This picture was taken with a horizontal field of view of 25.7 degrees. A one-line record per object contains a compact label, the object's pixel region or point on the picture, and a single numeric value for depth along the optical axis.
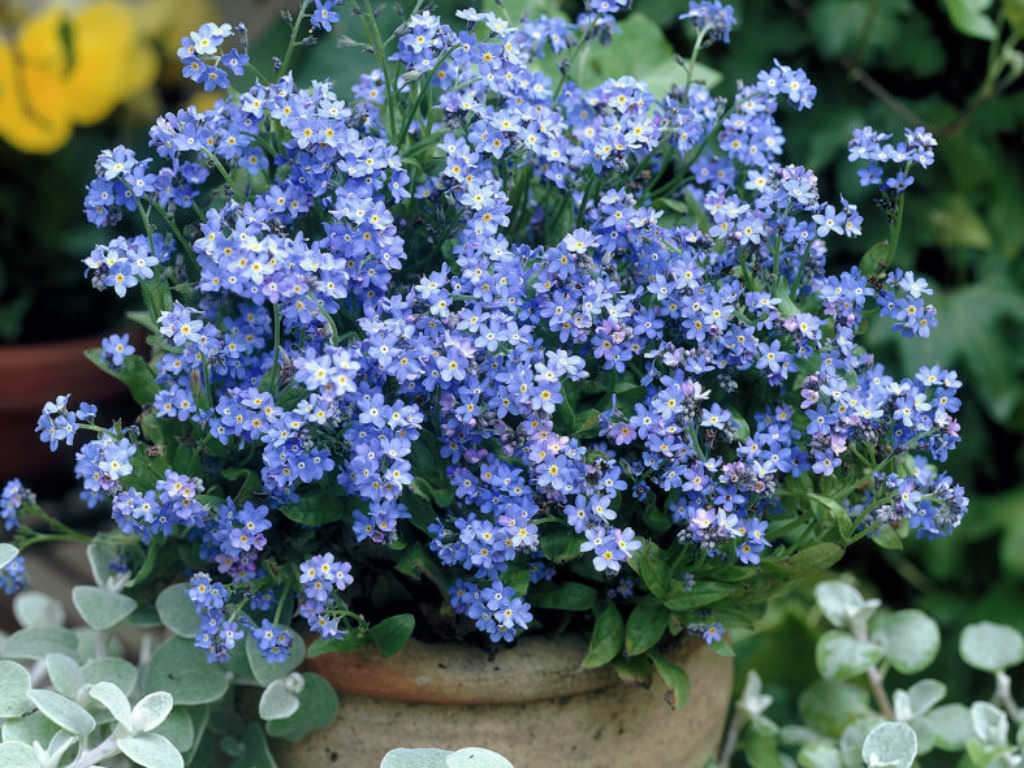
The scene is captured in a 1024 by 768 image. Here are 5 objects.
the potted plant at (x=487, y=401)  0.63
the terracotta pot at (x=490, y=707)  0.67
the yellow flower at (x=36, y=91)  0.97
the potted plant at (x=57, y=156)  0.97
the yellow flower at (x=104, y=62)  0.99
